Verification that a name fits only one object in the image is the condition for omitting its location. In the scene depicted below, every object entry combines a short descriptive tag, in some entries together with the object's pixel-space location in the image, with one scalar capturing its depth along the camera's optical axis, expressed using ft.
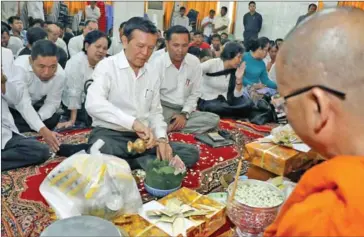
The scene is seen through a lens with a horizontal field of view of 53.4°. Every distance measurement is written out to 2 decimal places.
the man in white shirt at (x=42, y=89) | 6.90
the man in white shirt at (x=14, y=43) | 12.84
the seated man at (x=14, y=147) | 6.19
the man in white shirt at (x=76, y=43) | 14.56
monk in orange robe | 1.86
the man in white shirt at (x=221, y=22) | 25.67
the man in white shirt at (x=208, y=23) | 26.27
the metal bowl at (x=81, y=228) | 2.87
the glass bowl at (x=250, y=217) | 3.71
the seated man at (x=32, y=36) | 11.03
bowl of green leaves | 5.13
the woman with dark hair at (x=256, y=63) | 12.80
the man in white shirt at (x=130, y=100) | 5.86
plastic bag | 3.79
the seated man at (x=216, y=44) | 20.29
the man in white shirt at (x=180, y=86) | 8.45
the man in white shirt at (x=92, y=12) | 21.90
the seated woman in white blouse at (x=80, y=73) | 9.10
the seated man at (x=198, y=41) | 18.30
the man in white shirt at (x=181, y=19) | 25.89
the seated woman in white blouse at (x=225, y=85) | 10.48
